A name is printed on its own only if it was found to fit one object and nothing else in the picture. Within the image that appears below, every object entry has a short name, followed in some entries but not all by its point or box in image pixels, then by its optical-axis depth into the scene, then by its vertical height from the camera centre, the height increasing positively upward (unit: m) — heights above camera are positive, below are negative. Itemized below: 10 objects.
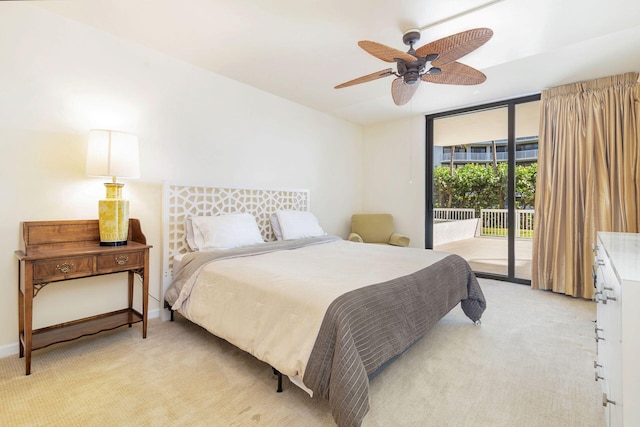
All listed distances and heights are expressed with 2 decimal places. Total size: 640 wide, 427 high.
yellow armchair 4.48 -0.25
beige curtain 3.02 +0.44
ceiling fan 1.79 +1.09
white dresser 0.83 -0.40
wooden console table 1.80 -0.36
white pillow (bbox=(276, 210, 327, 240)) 3.36 -0.14
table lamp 2.13 +0.32
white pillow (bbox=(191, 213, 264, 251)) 2.68 -0.18
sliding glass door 3.87 +0.43
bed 1.34 -0.50
